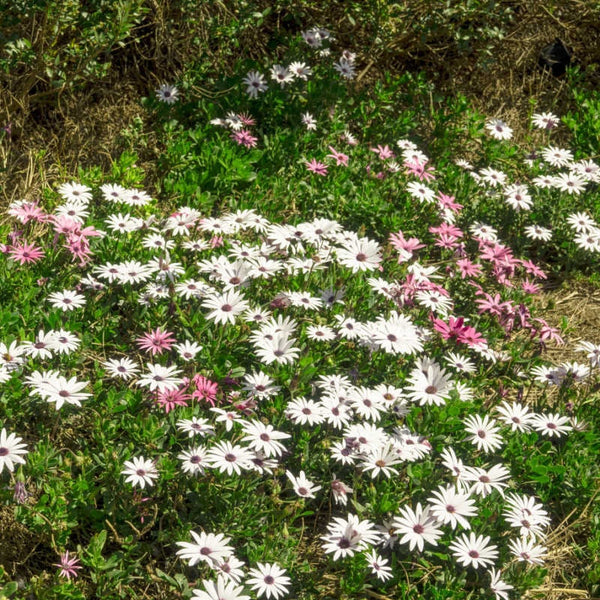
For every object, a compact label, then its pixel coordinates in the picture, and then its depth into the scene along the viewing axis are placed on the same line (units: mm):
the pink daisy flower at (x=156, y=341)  3615
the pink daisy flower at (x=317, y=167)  4980
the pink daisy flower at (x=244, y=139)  5176
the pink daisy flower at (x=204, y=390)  3396
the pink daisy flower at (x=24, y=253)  3949
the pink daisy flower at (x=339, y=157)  5196
